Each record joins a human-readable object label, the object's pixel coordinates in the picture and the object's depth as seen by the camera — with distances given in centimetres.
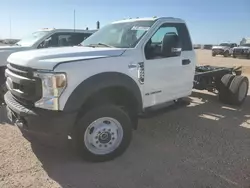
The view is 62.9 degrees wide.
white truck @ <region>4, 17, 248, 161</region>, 251
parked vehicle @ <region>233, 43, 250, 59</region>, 2074
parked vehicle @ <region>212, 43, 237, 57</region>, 2372
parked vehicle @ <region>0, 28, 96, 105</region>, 580
